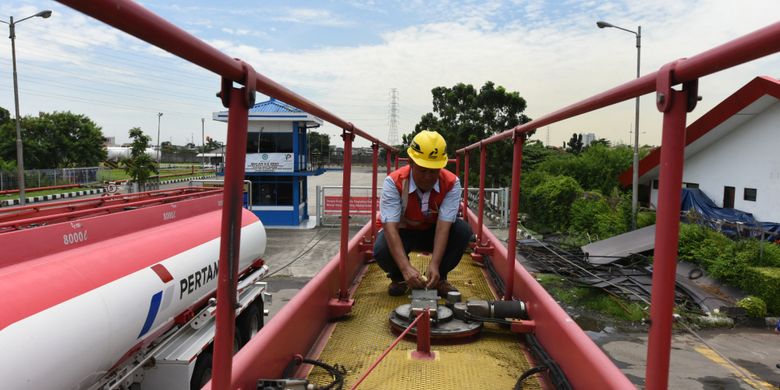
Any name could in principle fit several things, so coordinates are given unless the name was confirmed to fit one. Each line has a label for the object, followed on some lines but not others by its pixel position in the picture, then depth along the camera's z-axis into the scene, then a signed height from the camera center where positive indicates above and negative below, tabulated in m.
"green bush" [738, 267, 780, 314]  9.78 -2.26
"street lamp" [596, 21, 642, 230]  15.38 +0.24
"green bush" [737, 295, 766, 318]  9.76 -2.66
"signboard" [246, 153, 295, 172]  20.94 -0.02
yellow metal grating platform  2.27 -0.98
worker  3.17 -0.36
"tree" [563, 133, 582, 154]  41.72 +2.03
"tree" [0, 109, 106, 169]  34.03 +1.23
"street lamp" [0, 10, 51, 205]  12.23 +0.86
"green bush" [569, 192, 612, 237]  17.83 -1.59
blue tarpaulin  11.94 -1.26
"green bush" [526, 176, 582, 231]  19.55 -1.35
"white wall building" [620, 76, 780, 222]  12.55 +0.58
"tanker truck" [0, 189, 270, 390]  2.83 -0.96
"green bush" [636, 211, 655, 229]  16.00 -1.62
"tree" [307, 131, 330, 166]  57.80 +2.54
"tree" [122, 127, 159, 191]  24.23 -0.39
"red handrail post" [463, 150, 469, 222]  5.68 -0.20
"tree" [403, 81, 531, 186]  25.17 +2.51
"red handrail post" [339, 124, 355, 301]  3.20 -0.33
